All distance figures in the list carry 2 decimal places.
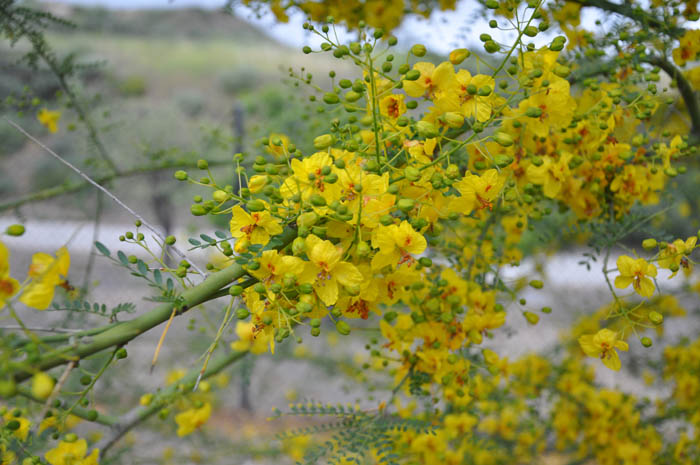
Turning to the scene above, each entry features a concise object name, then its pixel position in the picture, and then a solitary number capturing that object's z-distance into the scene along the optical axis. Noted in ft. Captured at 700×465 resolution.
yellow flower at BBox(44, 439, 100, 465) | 1.41
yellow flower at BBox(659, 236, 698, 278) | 1.32
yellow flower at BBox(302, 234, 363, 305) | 1.17
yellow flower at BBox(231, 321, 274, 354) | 1.79
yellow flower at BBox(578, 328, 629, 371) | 1.40
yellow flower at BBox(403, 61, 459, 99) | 1.30
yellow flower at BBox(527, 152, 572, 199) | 1.47
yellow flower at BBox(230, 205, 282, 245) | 1.21
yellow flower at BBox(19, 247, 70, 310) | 1.09
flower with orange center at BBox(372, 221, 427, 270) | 1.19
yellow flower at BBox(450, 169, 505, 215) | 1.27
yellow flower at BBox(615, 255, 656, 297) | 1.34
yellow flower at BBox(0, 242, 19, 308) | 1.05
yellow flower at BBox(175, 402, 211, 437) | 1.79
